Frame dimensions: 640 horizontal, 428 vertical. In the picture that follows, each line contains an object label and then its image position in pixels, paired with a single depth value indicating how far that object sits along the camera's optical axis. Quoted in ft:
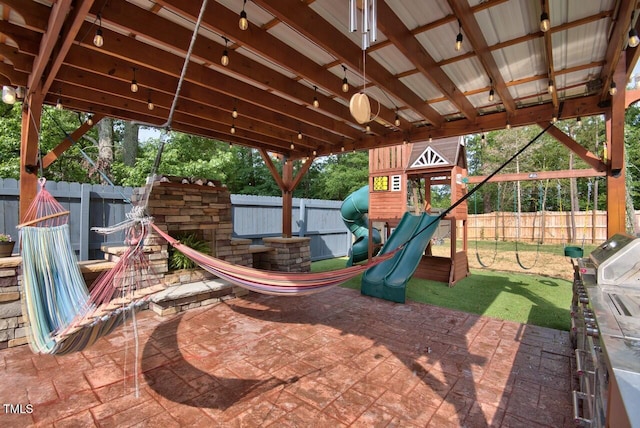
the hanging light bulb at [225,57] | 7.88
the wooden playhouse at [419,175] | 19.16
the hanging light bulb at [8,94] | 8.92
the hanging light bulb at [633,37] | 6.26
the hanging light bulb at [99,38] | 6.55
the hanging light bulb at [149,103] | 10.84
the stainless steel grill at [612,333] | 2.40
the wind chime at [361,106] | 7.09
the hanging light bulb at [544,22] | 5.87
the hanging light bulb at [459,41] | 6.64
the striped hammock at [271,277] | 7.41
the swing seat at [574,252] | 14.14
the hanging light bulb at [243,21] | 6.17
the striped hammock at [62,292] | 5.35
